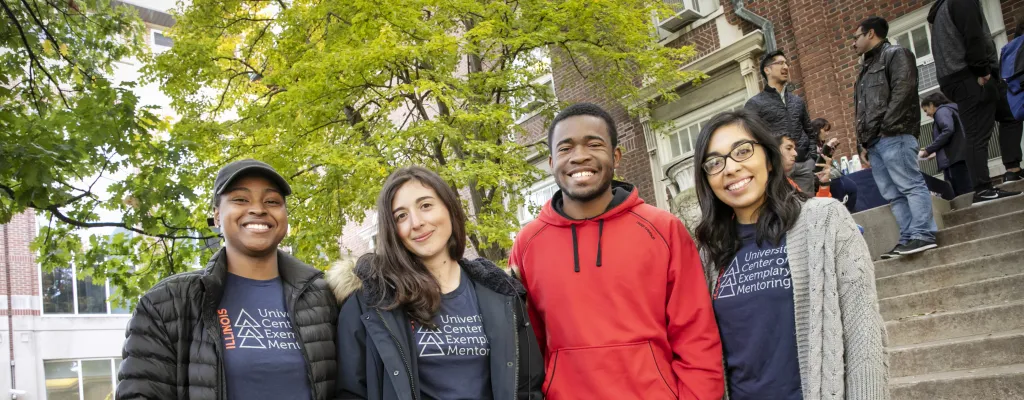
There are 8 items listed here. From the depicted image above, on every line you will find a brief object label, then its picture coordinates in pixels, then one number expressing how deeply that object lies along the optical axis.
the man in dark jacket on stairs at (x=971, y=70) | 6.56
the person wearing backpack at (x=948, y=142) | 8.01
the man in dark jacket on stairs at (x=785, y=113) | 6.41
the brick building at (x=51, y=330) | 21.09
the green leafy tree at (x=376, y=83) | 9.08
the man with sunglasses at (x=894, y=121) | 6.06
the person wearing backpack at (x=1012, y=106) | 5.71
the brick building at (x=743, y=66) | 11.06
